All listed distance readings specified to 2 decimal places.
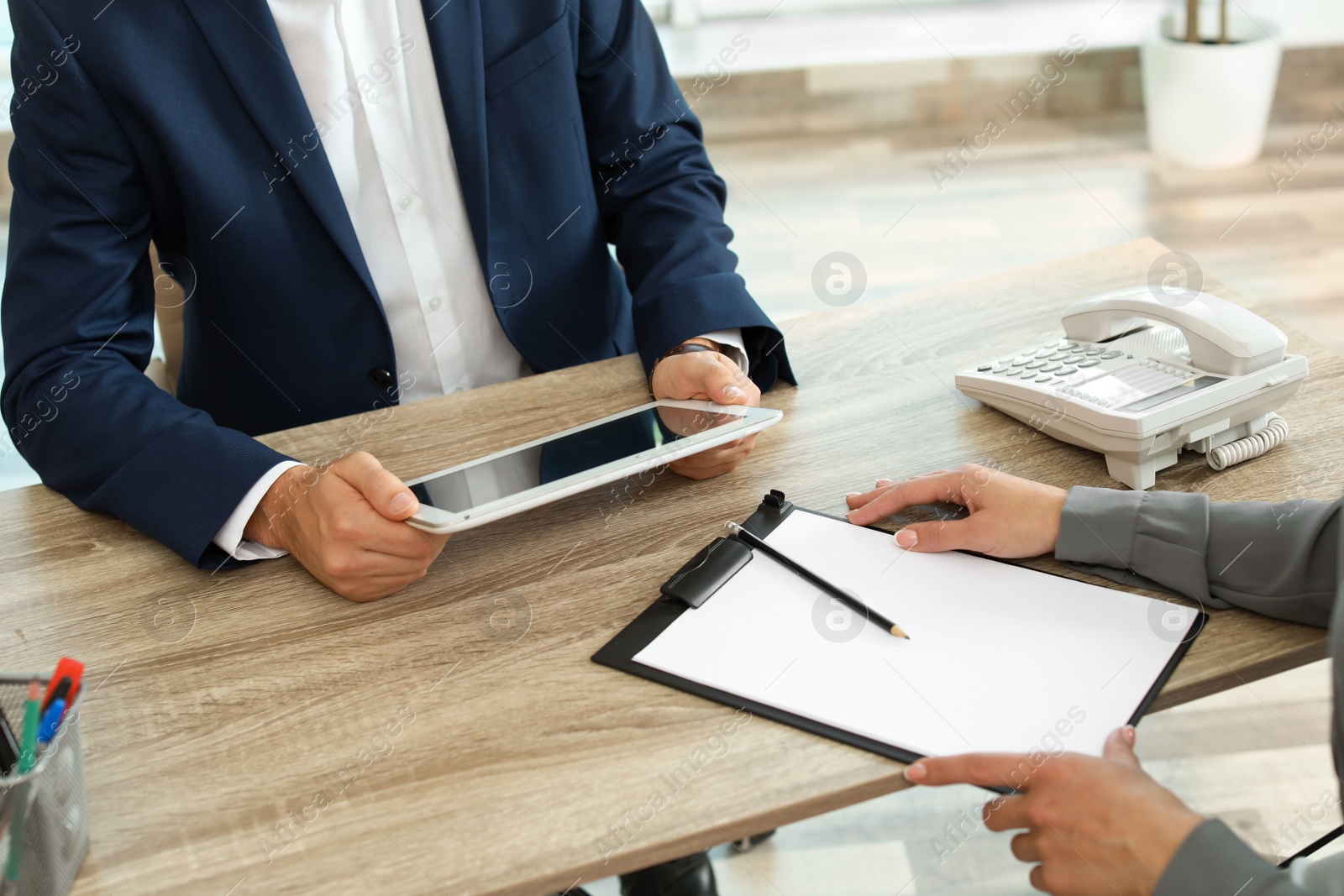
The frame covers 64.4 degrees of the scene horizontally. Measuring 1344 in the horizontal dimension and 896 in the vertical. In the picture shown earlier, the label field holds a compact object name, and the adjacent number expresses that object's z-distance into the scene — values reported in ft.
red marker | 2.53
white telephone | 3.58
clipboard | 2.81
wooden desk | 2.62
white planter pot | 12.30
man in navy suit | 3.81
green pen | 2.39
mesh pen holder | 2.39
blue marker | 2.50
